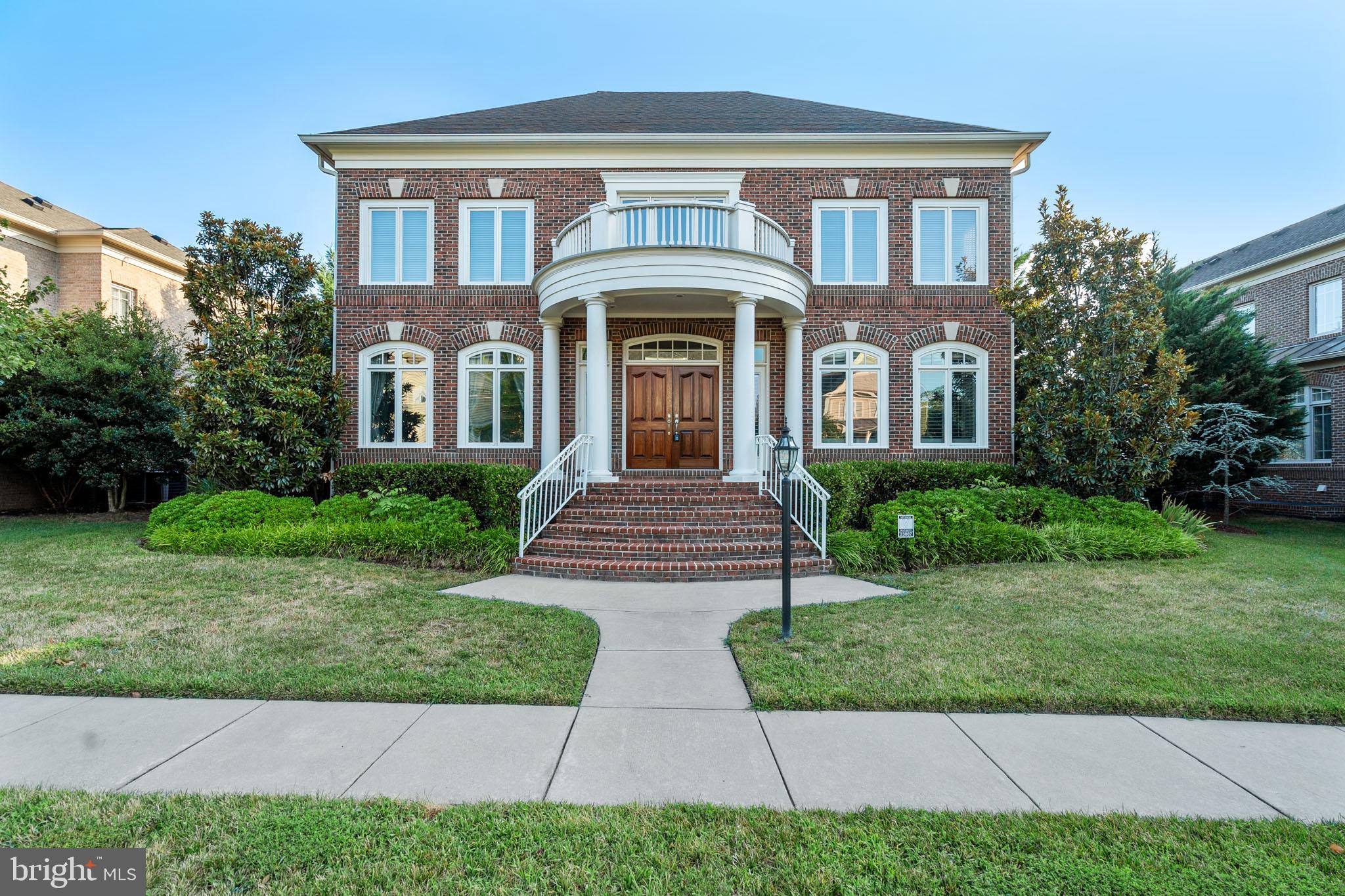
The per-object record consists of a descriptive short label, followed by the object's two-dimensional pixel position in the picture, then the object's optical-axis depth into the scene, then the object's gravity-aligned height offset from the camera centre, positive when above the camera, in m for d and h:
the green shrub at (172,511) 9.12 -0.97
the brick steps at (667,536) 7.38 -1.24
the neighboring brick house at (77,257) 16.64 +5.97
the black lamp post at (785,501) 4.78 -0.43
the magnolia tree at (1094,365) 9.28 +1.43
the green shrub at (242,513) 8.82 -0.98
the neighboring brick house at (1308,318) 14.40 +3.89
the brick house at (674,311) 11.70 +2.97
